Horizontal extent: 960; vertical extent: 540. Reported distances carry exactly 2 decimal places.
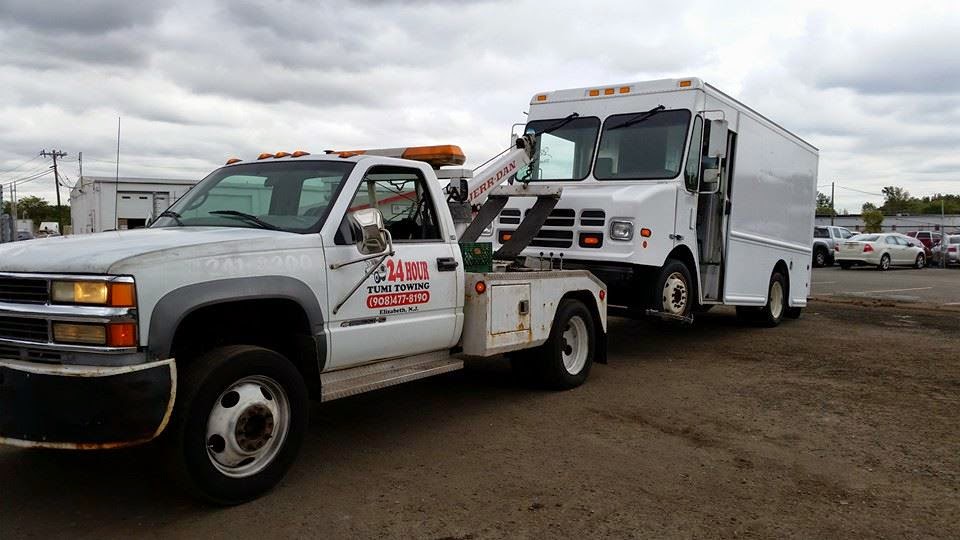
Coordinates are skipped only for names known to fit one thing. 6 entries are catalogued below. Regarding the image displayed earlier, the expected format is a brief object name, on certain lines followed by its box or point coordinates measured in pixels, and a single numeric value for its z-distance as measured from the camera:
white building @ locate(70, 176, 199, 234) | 14.58
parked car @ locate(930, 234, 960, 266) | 32.09
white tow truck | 3.69
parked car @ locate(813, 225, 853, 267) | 30.25
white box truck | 8.41
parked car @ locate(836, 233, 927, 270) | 28.44
